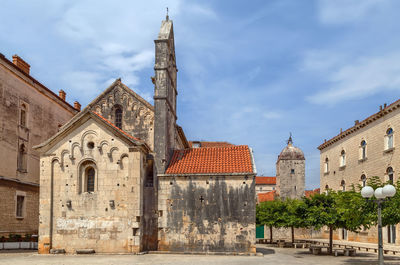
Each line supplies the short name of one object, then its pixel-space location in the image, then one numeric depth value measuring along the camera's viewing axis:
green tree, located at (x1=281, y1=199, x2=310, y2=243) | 25.91
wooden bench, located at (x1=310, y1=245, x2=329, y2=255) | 25.78
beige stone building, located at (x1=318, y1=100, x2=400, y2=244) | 30.95
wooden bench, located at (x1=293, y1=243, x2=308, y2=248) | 32.34
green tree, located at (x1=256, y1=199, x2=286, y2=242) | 35.97
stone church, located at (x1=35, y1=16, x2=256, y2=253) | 22.38
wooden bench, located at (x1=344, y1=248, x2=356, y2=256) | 24.52
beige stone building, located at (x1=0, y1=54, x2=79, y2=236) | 26.27
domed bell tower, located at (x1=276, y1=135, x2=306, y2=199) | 59.84
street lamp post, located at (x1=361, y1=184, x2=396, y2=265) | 13.62
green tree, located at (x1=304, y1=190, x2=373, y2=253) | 19.64
